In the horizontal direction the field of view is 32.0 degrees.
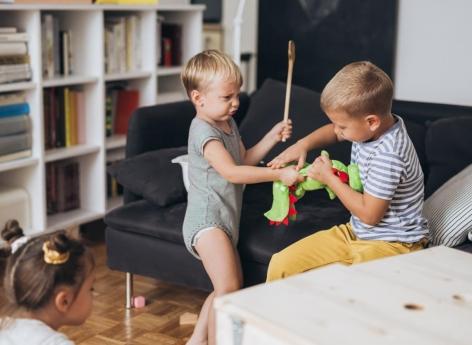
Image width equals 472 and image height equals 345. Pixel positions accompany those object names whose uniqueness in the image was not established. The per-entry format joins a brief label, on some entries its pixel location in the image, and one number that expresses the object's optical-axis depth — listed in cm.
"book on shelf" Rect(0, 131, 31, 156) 327
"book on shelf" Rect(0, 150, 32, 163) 329
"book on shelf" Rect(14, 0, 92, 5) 334
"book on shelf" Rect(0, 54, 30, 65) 322
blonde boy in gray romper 243
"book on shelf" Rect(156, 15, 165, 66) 403
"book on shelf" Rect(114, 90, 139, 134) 395
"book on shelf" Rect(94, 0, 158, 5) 382
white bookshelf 333
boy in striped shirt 222
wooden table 155
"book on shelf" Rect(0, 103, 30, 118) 325
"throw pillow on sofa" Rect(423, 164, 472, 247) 248
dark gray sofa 263
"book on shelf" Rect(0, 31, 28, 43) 320
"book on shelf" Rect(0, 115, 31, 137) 325
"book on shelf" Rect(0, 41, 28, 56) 319
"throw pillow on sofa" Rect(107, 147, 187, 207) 288
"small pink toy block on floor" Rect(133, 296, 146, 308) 303
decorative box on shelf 336
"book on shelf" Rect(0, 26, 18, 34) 320
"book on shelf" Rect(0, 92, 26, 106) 326
